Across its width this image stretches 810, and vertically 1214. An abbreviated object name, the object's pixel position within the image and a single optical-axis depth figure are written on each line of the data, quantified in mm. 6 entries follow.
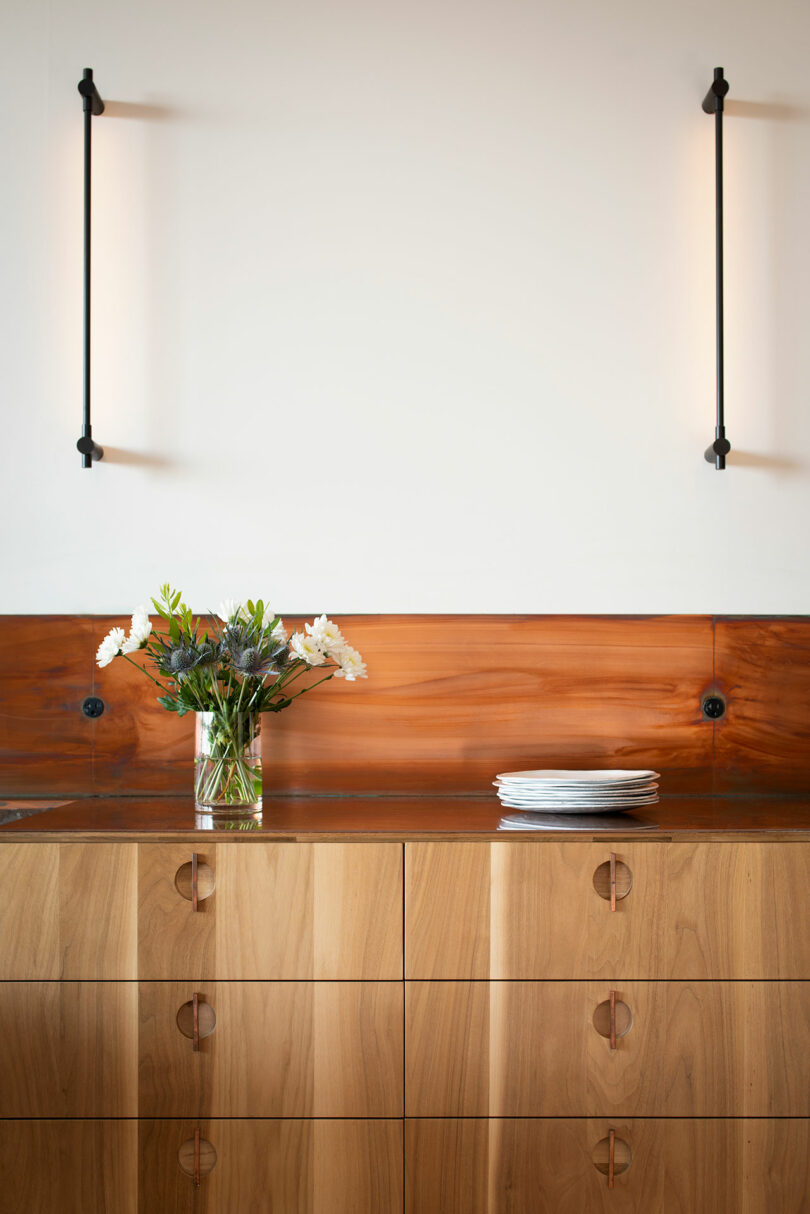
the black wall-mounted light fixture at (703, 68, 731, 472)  1777
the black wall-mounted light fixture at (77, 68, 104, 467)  1766
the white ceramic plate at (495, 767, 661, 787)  1453
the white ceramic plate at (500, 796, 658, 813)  1454
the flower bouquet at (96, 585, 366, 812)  1518
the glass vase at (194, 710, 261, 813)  1527
